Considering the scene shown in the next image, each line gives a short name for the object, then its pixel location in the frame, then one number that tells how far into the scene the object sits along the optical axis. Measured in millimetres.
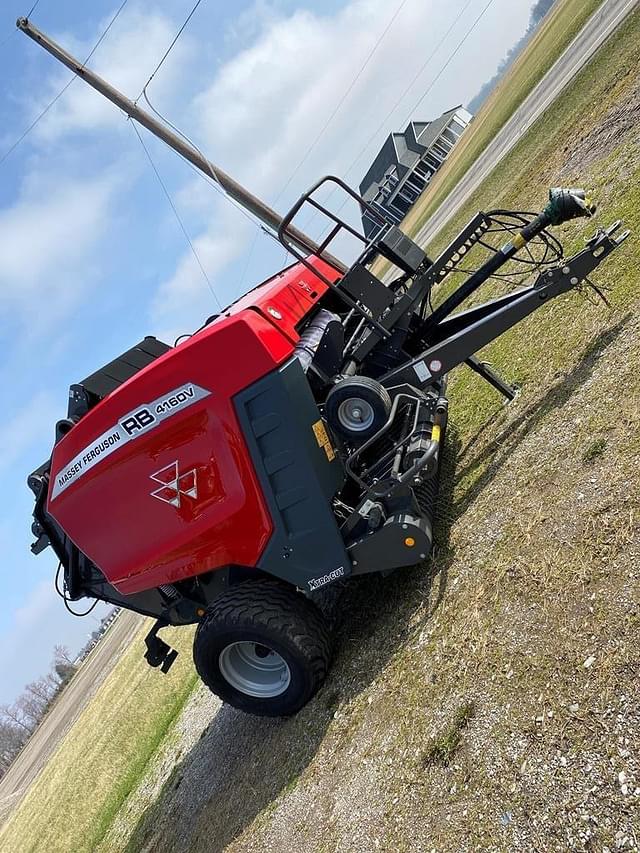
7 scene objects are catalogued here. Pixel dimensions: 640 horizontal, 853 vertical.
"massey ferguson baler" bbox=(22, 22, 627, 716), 4992
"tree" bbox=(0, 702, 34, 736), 89938
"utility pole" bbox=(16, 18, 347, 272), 14758
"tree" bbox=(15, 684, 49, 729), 82562
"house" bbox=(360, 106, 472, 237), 53969
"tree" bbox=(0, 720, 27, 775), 67588
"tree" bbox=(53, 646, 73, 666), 78000
